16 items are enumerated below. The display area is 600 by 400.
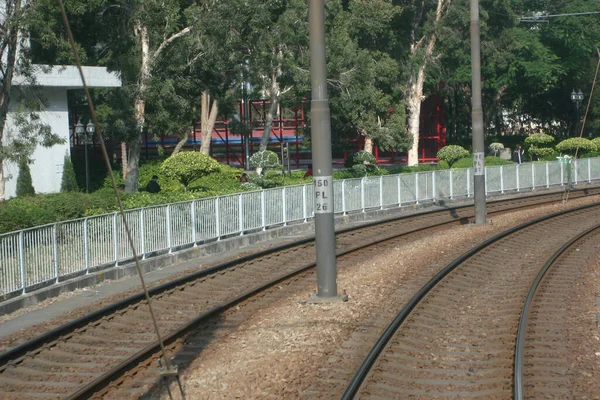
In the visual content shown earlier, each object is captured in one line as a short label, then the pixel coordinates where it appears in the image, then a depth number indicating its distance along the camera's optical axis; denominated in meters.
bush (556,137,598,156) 49.49
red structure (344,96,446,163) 65.81
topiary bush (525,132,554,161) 52.28
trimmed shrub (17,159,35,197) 31.44
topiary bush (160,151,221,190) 28.77
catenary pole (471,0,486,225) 25.78
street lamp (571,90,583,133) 48.09
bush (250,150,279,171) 36.53
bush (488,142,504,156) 60.63
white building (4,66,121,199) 32.31
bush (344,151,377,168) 39.81
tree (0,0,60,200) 26.16
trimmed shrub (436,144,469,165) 46.66
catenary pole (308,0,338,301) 14.32
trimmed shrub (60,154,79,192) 34.03
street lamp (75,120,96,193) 40.81
